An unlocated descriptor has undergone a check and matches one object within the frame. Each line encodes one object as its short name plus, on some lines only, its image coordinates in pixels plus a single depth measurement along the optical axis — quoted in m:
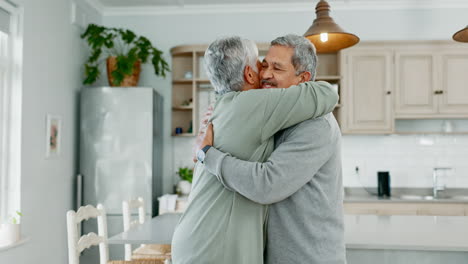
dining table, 2.14
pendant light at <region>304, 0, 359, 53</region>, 2.42
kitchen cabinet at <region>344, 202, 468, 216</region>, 3.93
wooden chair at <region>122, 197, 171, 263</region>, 2.84
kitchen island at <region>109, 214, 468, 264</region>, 1.90
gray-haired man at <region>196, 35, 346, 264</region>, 1.27
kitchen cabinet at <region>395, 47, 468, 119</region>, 4.27
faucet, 4.39
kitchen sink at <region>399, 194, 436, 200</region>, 4.34
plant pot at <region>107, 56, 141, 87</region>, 4.23
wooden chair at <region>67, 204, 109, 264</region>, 2.25
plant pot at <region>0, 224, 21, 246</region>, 2.93
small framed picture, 3.59
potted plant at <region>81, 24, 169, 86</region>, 4.09
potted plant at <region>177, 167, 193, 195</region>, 4.45
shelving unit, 4.51
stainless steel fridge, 4.05
